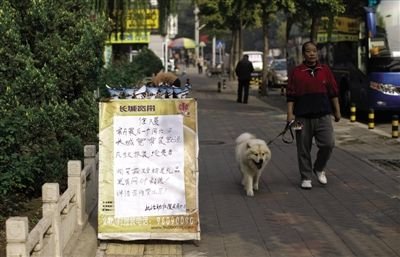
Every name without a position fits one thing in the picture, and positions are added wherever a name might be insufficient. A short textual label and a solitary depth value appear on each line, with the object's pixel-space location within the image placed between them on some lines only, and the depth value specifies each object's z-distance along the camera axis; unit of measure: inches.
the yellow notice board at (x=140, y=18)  734.5
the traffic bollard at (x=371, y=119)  626.8
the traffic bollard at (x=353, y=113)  689.6
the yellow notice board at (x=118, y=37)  741.9
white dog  325.4
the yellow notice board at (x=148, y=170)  248.5
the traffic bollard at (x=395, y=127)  552.4
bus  668.1
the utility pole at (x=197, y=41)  2950.8
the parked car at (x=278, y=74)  1396.4
